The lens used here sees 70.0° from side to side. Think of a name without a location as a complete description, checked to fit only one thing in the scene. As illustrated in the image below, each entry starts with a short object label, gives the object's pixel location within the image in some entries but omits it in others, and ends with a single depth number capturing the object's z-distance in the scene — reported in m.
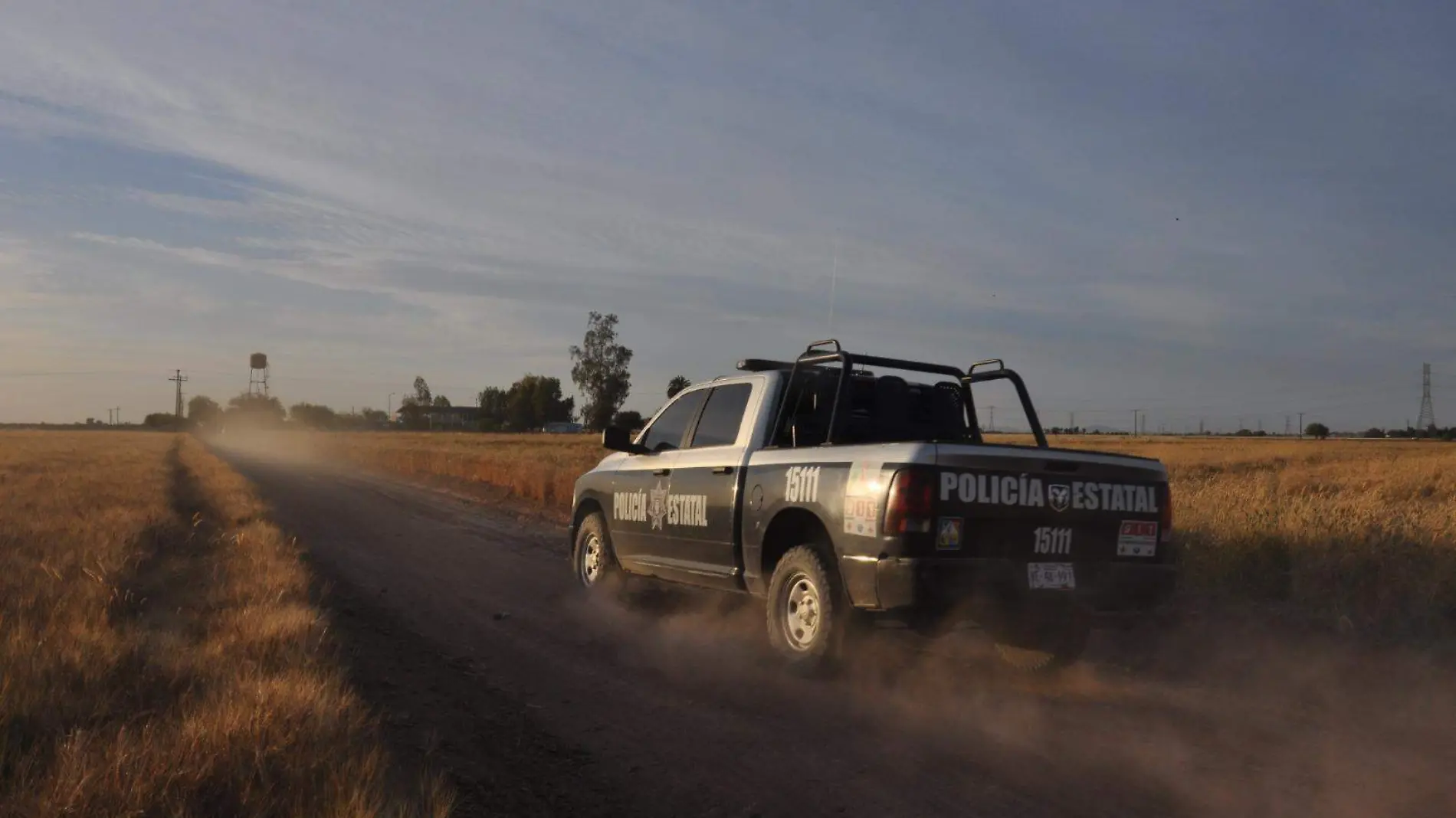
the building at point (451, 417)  154.00
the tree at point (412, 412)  158.12
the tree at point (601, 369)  77.56
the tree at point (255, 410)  137.00
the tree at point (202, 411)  163.75
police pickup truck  5.60
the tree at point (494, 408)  123.50
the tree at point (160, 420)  161.50
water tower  146.38
